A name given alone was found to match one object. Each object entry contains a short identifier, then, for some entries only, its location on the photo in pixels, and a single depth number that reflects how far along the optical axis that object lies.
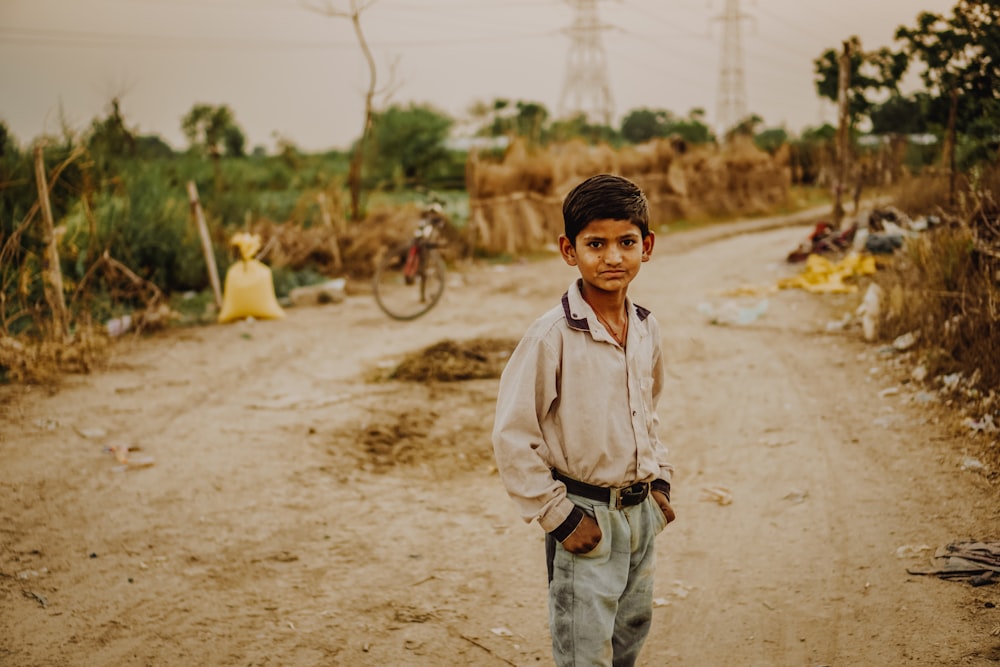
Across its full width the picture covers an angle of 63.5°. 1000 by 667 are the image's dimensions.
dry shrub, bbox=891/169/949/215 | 9.53
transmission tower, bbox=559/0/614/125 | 32.41
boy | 1.85
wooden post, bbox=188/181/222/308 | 9.02
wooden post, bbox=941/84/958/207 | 8.24
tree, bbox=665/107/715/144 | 42.34
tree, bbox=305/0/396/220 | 12.46
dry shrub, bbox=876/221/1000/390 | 4.95
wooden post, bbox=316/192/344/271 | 11.35
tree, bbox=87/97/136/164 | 12.07
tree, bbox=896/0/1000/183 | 8.89
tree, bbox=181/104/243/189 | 32.03
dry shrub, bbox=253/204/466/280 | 11.23
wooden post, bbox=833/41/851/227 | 12.60
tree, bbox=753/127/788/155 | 41.08
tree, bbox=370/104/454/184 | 34.78
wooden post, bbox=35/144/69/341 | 6.73
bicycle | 8.81
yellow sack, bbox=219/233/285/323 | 8.59
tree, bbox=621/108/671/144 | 57.16
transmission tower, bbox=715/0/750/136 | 34.59
